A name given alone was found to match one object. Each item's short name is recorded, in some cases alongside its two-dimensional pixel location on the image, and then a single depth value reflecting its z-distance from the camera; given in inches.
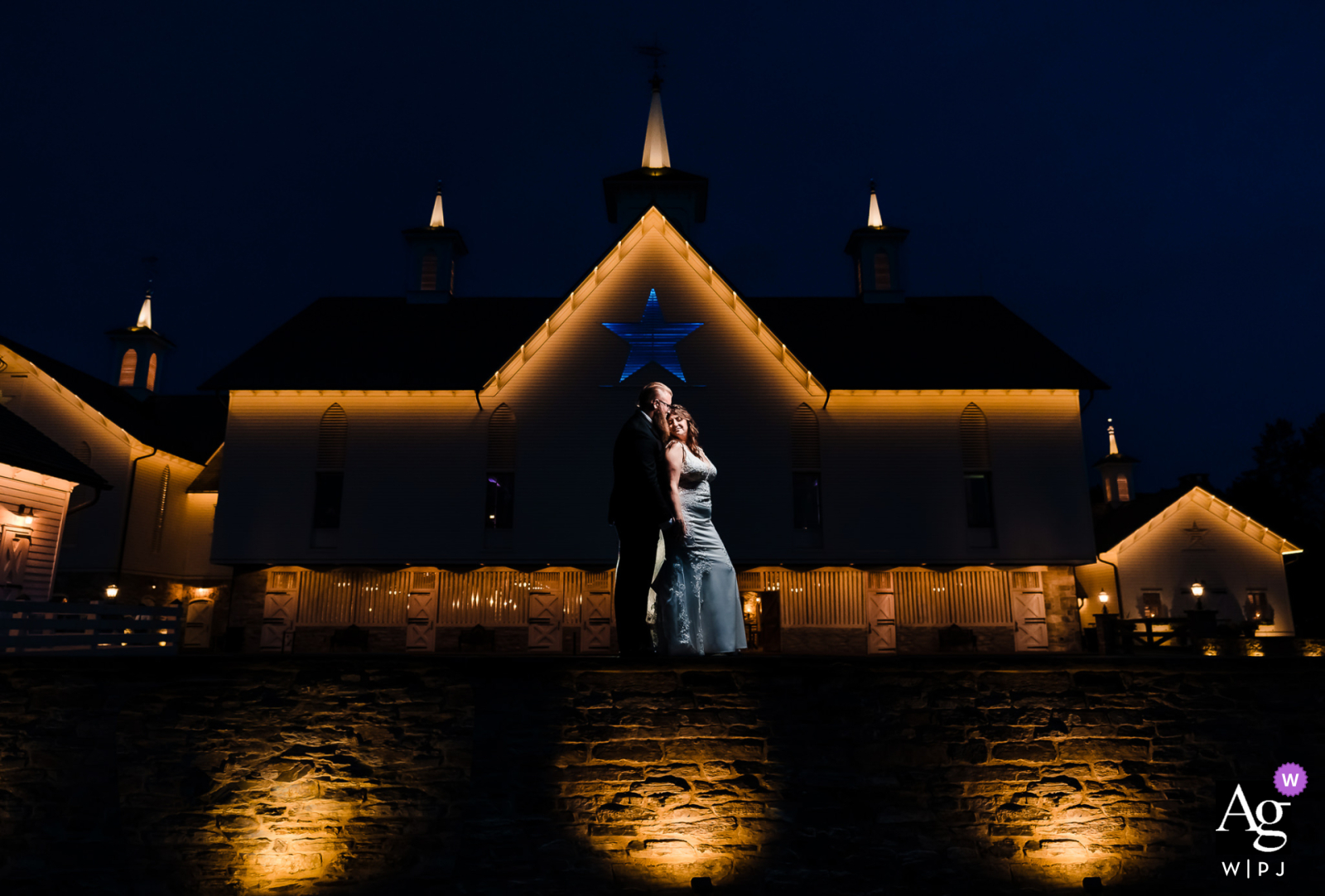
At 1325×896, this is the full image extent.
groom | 305.9
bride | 310.2
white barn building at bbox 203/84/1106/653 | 825.5
